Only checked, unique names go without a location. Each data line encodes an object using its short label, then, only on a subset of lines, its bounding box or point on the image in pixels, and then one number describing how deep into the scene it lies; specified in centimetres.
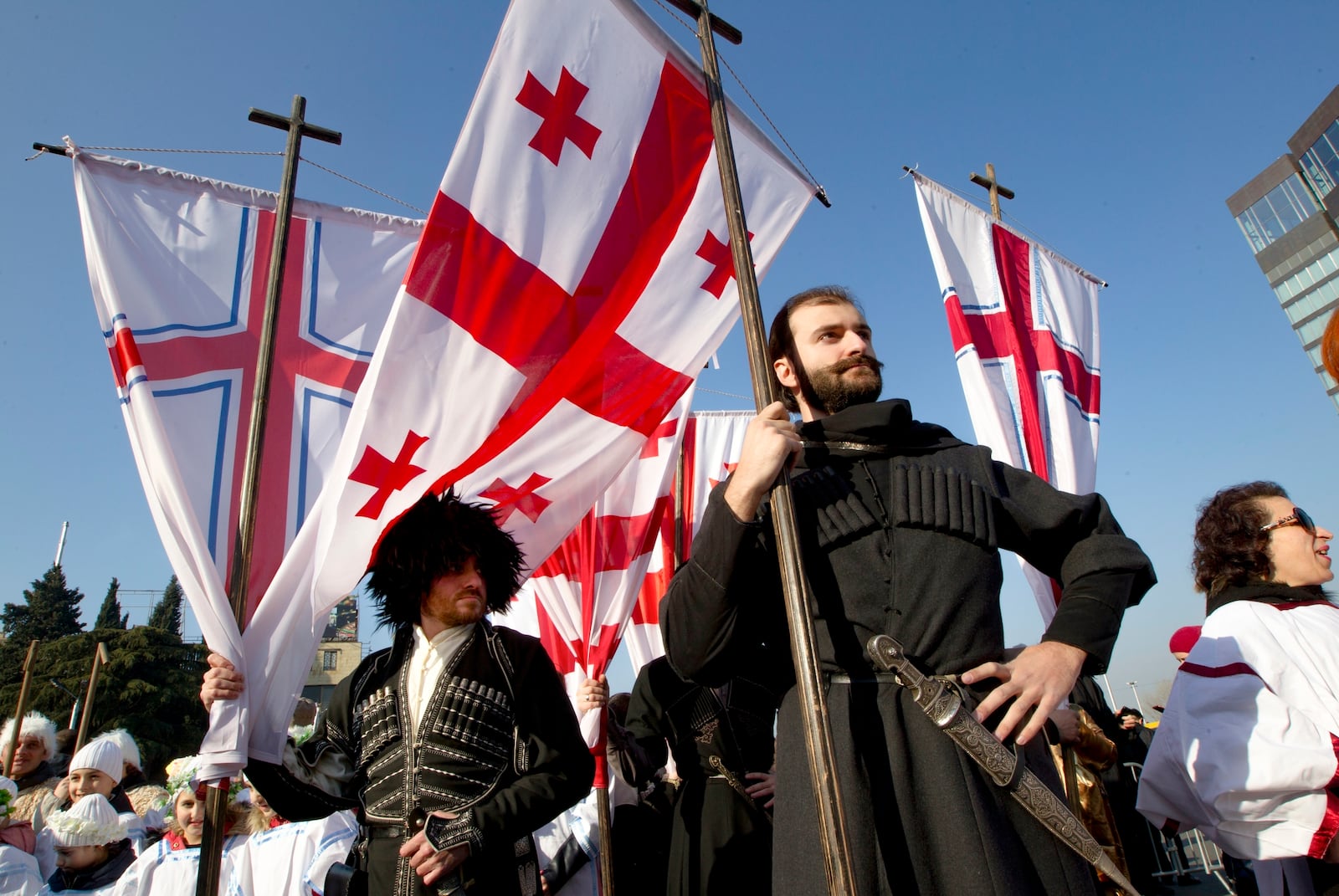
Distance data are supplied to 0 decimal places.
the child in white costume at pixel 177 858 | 449
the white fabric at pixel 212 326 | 306
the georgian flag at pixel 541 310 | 273
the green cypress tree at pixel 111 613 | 4775
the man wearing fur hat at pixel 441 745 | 242
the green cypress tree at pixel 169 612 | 5006
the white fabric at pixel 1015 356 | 517
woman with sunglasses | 223
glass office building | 4722
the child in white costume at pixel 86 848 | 478
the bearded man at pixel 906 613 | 148
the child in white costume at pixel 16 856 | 462
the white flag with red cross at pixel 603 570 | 472
